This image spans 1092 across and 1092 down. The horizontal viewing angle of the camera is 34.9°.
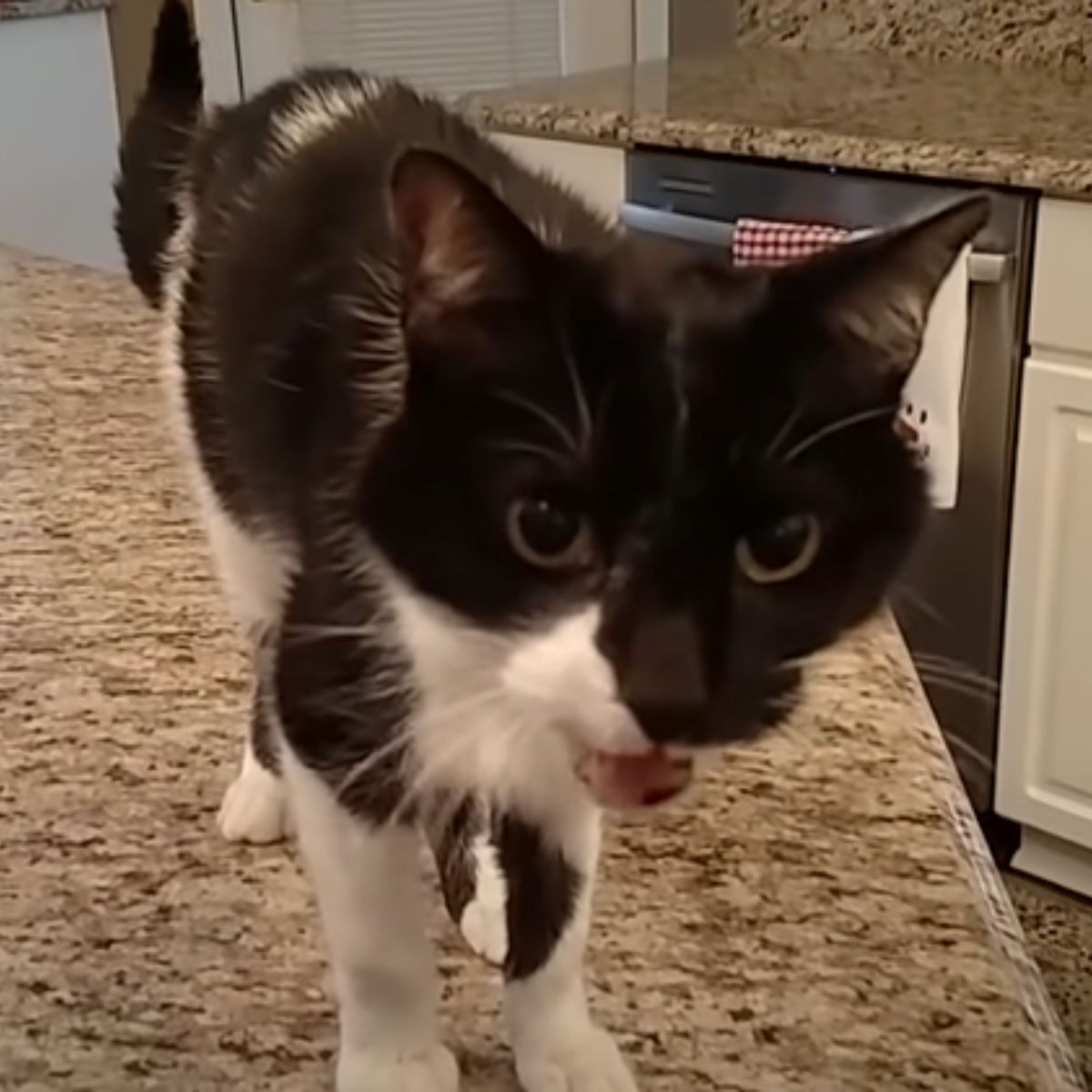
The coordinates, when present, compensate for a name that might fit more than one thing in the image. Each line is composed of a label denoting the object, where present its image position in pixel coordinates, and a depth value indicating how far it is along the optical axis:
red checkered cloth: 2.05
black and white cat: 0.65
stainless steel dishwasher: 2.21
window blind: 3.63
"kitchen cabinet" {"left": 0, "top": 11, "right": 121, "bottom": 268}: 3.48
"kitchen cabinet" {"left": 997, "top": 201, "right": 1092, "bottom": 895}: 2.17
